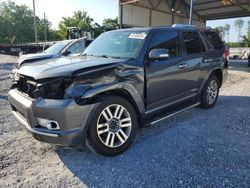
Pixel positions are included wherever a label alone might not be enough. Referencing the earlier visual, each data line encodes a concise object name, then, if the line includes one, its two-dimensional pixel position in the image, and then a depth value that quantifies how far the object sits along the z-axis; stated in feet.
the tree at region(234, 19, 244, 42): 423.11
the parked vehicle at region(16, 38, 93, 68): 30.09
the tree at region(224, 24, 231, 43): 380.66
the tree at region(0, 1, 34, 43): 206.38
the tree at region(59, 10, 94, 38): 175.63
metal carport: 70.13
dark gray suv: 9.41
